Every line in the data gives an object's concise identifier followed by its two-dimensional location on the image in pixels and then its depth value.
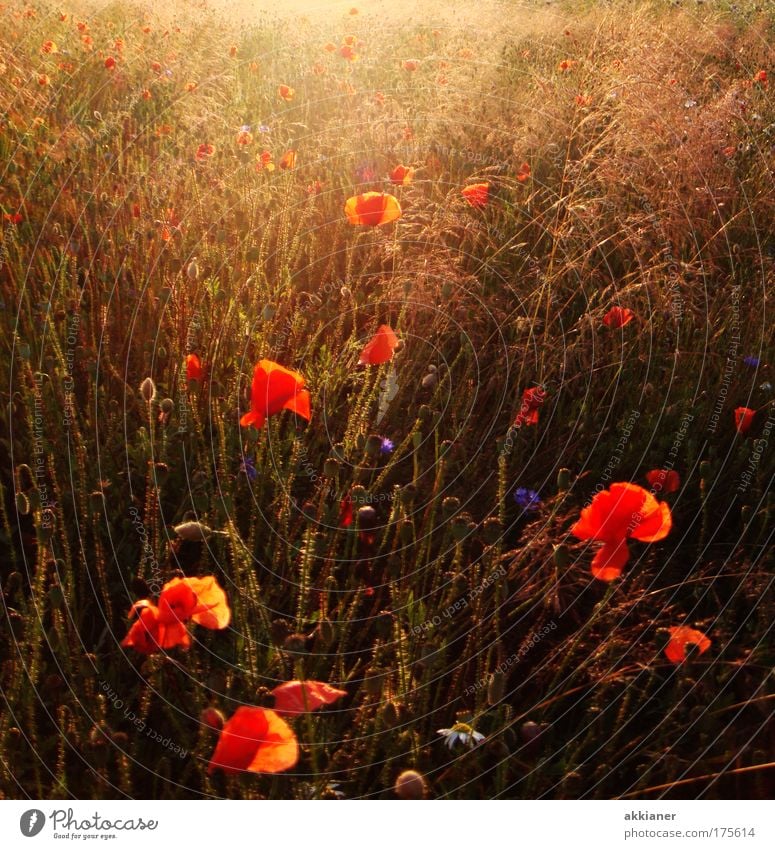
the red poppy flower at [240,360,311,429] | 1.30
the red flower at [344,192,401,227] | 1.74
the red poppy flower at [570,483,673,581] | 1.14
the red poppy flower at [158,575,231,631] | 1.03
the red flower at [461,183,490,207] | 1.95
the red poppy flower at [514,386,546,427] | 1.60
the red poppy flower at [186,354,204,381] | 1.47
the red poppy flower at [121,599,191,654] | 1.09
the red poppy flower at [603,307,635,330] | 1.80
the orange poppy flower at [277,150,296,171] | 2.23
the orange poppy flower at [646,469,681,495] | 1.52
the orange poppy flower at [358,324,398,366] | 1.56
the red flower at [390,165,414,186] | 2.09
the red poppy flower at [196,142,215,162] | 2.29
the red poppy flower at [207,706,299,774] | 0.97
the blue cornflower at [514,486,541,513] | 1.51
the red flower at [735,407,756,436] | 1.57
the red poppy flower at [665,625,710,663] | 1.23
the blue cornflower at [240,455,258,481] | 1.47
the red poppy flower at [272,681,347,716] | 1.05
